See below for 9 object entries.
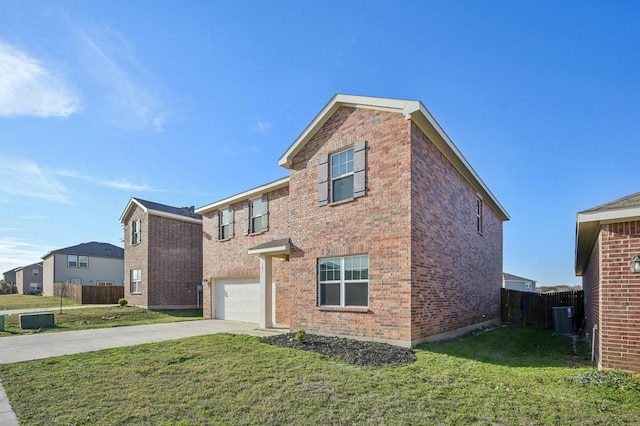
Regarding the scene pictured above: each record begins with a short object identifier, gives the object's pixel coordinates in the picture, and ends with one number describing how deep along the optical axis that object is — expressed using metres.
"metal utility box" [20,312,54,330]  14.73
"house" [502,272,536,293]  42.69
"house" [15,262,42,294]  49.34
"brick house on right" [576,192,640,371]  6.52
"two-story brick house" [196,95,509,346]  9.31
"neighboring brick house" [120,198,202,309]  21.59
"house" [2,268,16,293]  62.88
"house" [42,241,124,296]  37.12
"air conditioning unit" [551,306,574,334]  14.25
